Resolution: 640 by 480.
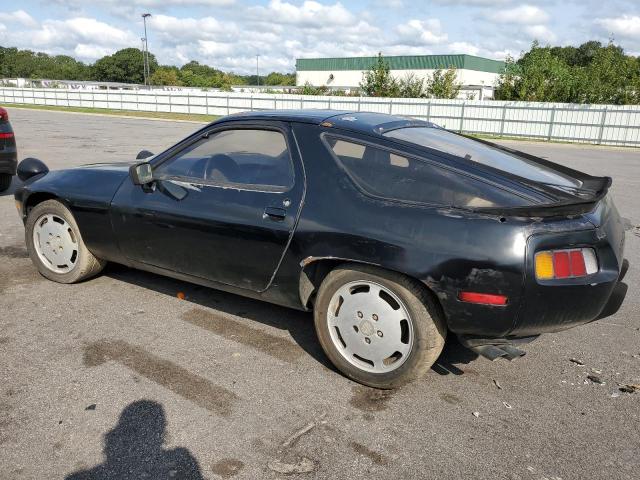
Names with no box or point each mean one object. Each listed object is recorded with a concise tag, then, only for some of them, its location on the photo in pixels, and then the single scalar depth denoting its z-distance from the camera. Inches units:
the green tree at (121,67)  4291.3
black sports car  106.5
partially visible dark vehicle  306.2
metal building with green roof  2324.1
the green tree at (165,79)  3742.6
